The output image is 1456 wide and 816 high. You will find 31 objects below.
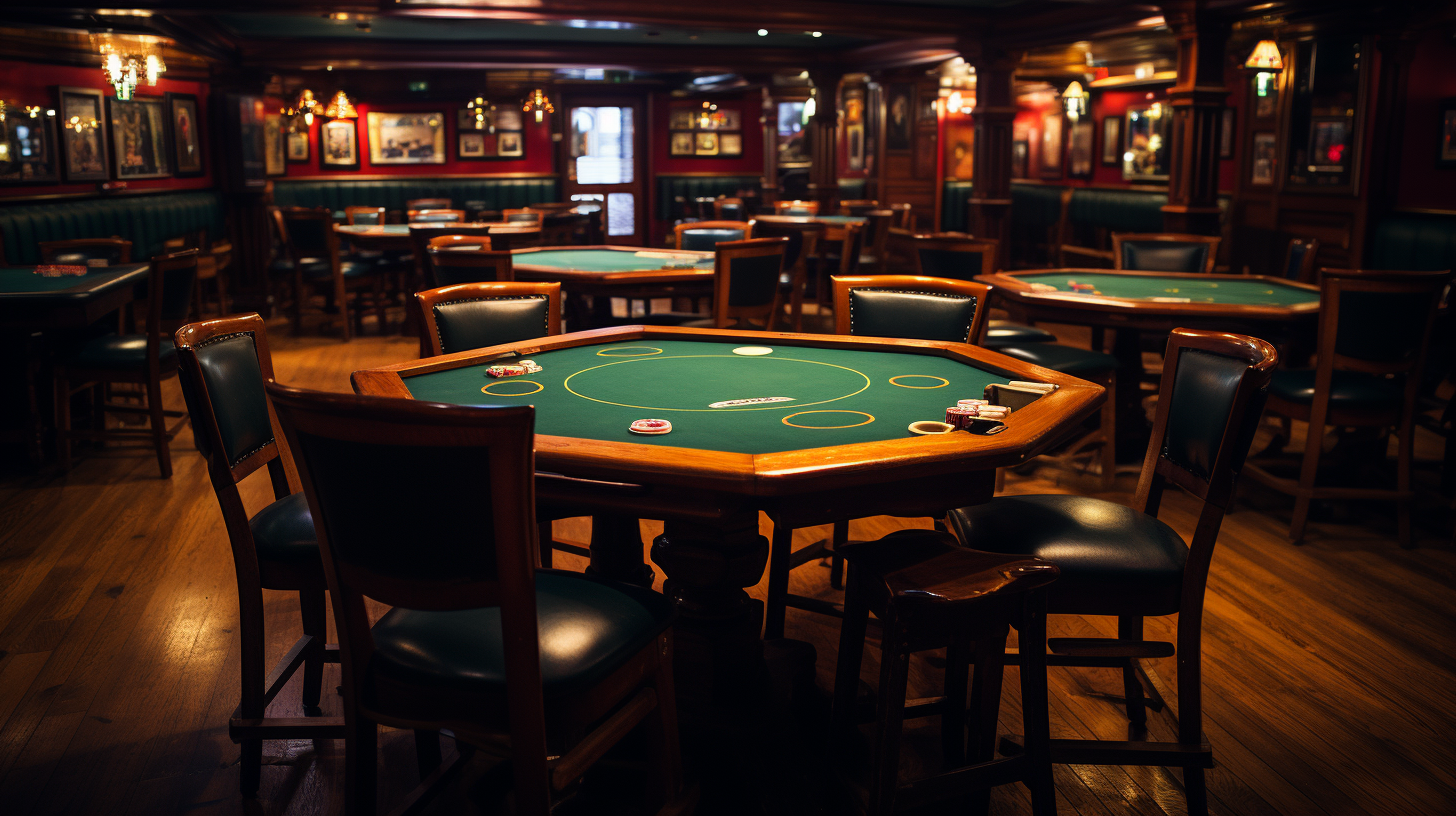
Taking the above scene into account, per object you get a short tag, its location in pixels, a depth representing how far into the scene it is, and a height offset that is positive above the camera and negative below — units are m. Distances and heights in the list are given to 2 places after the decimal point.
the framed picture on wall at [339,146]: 14.03 +0.91
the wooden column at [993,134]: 9.39 +0.71
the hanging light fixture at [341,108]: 10.44 +1.04
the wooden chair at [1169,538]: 2.12 -0.68
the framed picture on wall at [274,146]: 12.87 +0.84
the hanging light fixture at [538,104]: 11.63 +1.21
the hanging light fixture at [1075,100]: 11.05 +1.27
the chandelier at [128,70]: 6.00 +0.85
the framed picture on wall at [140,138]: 9.20 +0.68
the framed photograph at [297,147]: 13.73 +0.87
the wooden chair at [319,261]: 8.19 -0.35
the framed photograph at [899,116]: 13.65 +1.26
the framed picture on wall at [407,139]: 14.46 +1.03
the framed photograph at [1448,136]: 7.92 +0.57
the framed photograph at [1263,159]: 9.60 +0.49
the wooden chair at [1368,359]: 3.71 -0.51
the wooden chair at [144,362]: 4.59 -0.63
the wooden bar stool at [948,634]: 1.84 -0.75
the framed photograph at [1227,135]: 11.19 +0.81
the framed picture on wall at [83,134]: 8.54 +0.67
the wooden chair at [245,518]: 2.17 -0.65
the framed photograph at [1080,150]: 13.95 +0.83
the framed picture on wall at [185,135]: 10.05 +0.76
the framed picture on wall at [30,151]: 7.89 +0.49
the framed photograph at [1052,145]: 14.53 +0.94
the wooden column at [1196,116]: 6.90 +0.64
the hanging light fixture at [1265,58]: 6.67 +0.97
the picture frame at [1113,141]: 13.31 +0.90
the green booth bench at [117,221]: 7.66 -0.05
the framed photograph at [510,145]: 15.12 +0.98
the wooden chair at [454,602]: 1.50 -0.58
